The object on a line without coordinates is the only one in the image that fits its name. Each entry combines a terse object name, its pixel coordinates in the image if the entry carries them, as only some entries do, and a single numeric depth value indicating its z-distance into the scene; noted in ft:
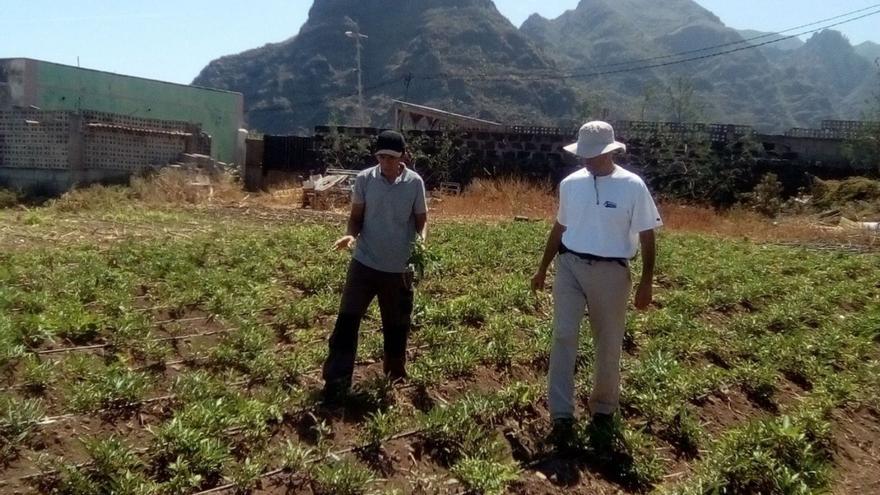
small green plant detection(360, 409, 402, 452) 14.96
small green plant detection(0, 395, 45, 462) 13.43
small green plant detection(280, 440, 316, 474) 13.66
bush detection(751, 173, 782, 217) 66.03
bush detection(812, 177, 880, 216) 64.75
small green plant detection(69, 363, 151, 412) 15.30
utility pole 126.80
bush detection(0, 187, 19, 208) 51.65
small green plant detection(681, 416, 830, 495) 14.78
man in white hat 15.94
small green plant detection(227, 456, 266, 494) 13.00
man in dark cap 17.49
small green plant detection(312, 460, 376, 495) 13.16
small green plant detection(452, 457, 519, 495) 13.78
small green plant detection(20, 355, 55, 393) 15.85
